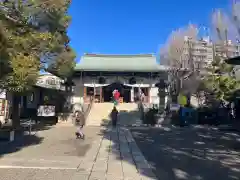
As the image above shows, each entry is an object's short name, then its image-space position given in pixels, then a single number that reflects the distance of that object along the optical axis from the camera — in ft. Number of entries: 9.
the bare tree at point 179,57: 65.66
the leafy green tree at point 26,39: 17.21
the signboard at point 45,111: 39.30
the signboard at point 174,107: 47.87
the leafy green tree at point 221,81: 41.50
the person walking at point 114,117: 43.22
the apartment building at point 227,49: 56.77
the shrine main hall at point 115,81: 74.12
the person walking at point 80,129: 28.26
